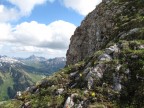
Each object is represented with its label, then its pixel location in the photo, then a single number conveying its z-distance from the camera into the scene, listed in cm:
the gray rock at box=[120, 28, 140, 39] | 1510
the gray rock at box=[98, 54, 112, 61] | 1298
